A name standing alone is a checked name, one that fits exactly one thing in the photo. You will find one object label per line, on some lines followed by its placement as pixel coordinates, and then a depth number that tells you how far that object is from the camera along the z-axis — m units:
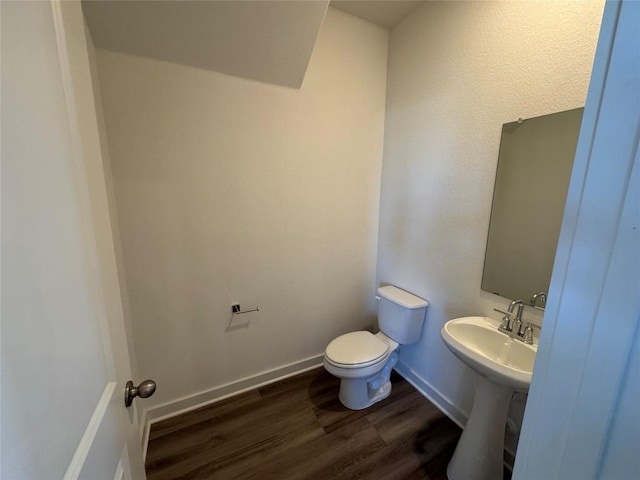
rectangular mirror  1.12
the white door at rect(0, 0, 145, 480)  0.33
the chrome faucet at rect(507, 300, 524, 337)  1.22
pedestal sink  1.12
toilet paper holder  1.74
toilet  1.62
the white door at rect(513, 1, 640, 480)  0.35
